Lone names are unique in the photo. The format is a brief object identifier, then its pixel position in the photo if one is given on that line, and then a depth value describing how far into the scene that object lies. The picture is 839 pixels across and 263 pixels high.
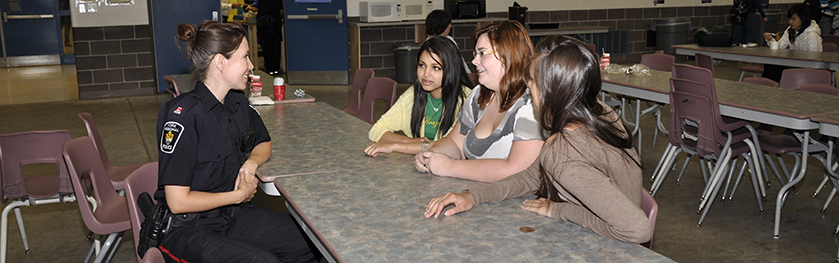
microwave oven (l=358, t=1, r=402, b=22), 9.14
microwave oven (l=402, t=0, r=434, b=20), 9.34
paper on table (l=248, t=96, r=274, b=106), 3.67
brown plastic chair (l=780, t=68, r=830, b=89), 4.57
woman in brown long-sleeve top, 1.54
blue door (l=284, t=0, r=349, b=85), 9.03
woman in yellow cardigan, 2.89
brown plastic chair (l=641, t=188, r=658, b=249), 1.78
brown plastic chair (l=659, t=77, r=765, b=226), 3.59
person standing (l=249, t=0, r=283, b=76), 9.90
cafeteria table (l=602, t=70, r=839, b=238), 3.23
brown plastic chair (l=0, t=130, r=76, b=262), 2.84
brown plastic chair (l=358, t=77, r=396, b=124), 4.11
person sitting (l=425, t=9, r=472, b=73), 5.73
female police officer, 2.02
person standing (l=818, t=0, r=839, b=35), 9.49
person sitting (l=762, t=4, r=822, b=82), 6.69
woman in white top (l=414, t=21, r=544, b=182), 2.05
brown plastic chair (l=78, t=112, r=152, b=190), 3.10
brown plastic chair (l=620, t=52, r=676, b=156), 5.80
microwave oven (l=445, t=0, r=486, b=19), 9.64
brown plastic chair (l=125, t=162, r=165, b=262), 2.15
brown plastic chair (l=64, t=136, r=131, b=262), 2.48
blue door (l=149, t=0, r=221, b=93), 8.28
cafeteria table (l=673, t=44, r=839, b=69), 5.71
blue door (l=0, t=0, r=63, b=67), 11.55
